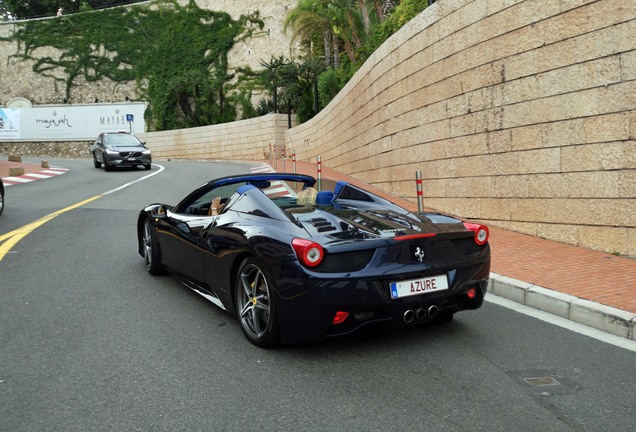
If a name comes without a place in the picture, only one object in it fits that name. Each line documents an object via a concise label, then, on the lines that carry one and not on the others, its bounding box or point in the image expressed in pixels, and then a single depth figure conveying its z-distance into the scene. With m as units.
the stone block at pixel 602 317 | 4.28
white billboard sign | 45.62
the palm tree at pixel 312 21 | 30.58
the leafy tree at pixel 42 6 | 55.75
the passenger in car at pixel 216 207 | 4.88
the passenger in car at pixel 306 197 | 4.67
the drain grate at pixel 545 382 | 3.24
